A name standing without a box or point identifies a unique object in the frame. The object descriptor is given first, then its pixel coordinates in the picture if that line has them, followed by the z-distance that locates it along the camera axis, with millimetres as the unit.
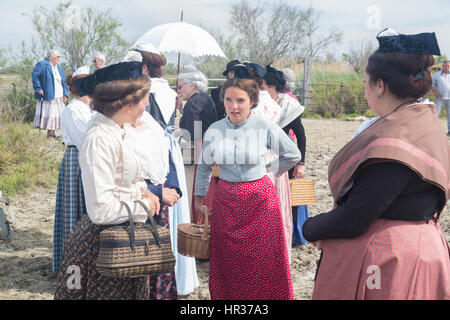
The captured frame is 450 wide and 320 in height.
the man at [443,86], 12023
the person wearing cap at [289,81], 4766
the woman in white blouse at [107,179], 1982
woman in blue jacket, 11000
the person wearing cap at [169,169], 2955
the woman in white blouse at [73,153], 3682
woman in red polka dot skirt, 3006
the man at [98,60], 7965
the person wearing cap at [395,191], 1693
